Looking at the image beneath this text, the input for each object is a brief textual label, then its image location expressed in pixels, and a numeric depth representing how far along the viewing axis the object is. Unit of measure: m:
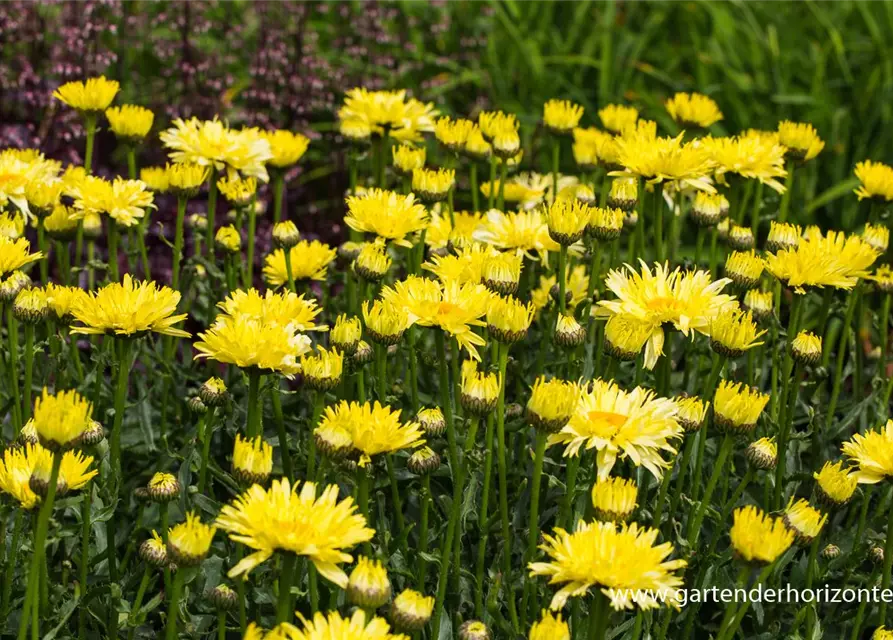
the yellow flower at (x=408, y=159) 3.01
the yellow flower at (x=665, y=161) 2.66
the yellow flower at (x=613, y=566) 1.69
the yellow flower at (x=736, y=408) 2.13
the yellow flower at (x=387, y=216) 2.60
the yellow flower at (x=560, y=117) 3.18
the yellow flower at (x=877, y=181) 3.00
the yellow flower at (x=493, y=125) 3.03
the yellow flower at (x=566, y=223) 2.45
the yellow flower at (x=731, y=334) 2.20
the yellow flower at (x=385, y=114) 3.23
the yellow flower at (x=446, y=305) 2.22
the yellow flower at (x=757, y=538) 1.78
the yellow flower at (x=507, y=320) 2.17
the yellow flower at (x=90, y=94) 3.02
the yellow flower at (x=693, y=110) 3.29
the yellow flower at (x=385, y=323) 2.17
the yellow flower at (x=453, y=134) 3.07
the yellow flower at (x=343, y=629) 1.57
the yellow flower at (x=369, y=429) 1.89
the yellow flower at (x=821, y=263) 2.43
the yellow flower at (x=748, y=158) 2.96
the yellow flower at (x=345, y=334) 2.27
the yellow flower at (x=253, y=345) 2.03
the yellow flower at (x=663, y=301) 2.29
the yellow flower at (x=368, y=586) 1.71
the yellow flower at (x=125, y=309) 2.13
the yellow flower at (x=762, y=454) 2.26
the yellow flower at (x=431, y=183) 2.83
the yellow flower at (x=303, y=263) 2.90
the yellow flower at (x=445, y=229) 3.01
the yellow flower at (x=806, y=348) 2.47
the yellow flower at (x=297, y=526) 1.65
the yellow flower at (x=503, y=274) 2.40
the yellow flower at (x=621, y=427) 2.04
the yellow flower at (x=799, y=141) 3.10
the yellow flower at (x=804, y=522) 2.08
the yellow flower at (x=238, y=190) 3.00
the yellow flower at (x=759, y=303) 2.64
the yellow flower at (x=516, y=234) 2.83
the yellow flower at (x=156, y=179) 3.14
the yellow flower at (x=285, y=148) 3.18
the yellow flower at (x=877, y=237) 2.95
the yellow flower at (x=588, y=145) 3.32
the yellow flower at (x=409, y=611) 1.76
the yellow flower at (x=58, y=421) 1.69
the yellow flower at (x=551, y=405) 1.94
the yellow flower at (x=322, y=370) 2.12
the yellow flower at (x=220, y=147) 3.01
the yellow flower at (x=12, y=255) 2.38
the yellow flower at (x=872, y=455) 2.13
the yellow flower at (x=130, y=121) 3.00
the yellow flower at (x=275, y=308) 2.24
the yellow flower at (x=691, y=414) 2.16
